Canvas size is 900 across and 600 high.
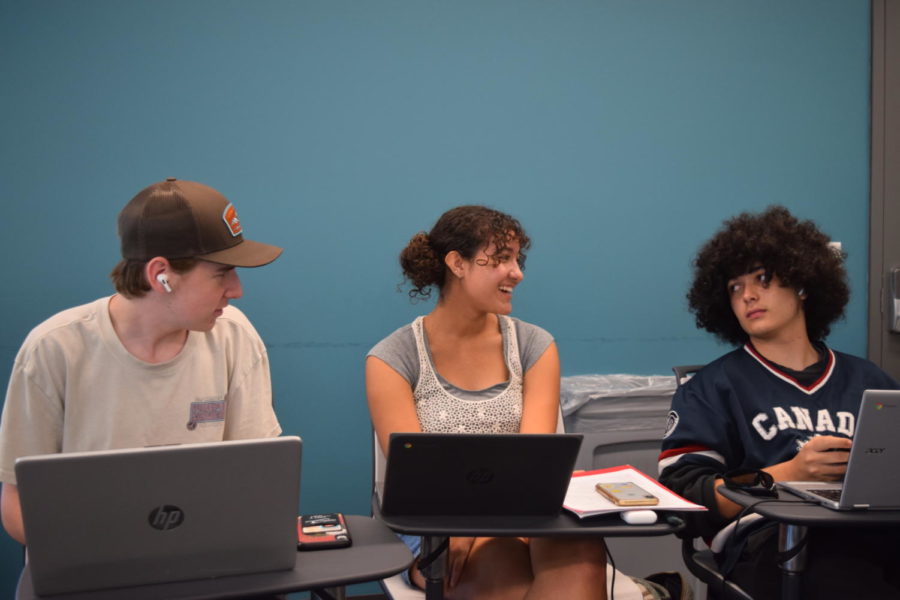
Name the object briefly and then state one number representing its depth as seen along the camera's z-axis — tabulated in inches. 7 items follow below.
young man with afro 65.6
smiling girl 79.8
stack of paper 58.2
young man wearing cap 61.0
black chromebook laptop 55.7
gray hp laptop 42.8
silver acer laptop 56.5
